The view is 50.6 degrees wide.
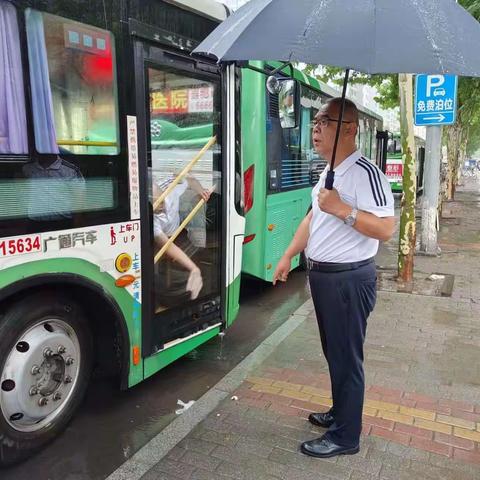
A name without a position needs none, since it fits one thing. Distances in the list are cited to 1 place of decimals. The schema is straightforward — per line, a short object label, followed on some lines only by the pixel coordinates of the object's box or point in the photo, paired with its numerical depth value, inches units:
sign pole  342.6
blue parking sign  311.6
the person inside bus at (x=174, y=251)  137.5
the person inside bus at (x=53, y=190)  102.0
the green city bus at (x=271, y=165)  217.3
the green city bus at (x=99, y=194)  100.7
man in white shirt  102.9
